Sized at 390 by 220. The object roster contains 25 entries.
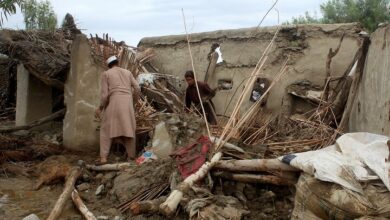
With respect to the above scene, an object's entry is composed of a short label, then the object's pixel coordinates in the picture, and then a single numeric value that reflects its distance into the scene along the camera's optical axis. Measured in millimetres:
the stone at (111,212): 4717
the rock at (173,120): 5980
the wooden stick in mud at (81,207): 4586
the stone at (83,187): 5488
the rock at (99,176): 5747
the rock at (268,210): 4129
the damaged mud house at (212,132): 3809
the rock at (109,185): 5415
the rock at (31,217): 4530
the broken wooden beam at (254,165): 3990
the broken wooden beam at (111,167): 5672
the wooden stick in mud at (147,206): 4266
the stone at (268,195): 4238
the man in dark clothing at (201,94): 7719
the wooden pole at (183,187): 3982
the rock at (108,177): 5586
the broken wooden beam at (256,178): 4074
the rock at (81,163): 5996
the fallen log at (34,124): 8344
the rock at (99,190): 5328
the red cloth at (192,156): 4582
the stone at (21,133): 8328
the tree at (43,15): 15242
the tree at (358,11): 17000
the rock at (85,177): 5727
